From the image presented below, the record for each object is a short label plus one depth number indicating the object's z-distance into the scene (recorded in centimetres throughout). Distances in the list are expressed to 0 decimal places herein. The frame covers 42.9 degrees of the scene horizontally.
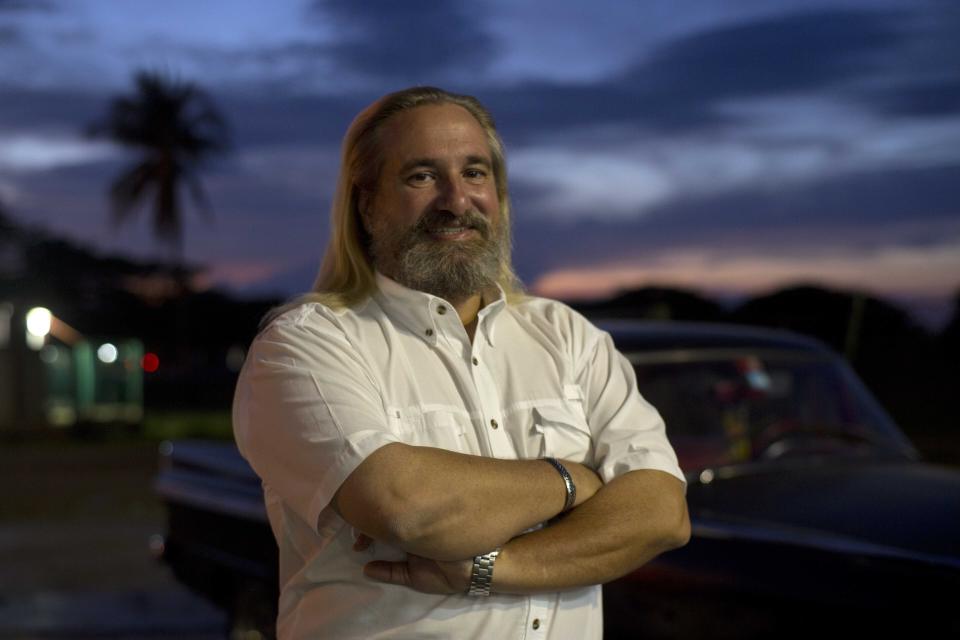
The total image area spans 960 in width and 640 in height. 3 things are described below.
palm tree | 4484
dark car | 315
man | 232
